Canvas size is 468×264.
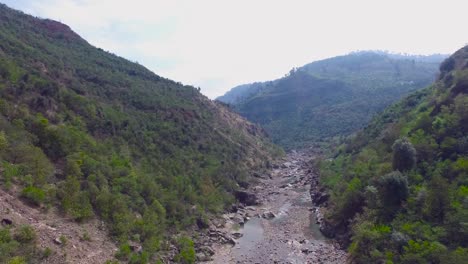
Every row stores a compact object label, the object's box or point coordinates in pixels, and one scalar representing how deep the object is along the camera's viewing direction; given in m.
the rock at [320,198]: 45.34
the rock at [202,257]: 29.00
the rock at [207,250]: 30.23
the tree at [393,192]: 27.77
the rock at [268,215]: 43.03
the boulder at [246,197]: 47.78
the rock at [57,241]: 21.17
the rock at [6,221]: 19.75
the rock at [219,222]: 37.33
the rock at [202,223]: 35.44
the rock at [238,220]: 40.30
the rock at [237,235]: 35.81
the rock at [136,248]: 25.57
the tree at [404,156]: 30.77
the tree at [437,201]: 23.64
